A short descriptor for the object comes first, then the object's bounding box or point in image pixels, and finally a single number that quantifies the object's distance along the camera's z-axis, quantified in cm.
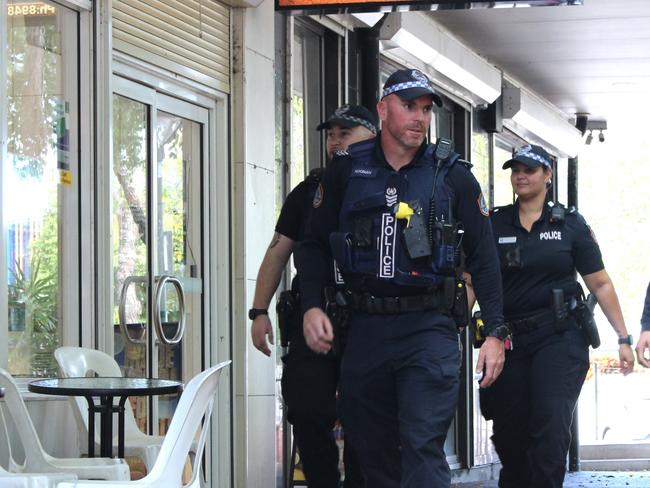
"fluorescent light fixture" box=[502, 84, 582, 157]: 1446
